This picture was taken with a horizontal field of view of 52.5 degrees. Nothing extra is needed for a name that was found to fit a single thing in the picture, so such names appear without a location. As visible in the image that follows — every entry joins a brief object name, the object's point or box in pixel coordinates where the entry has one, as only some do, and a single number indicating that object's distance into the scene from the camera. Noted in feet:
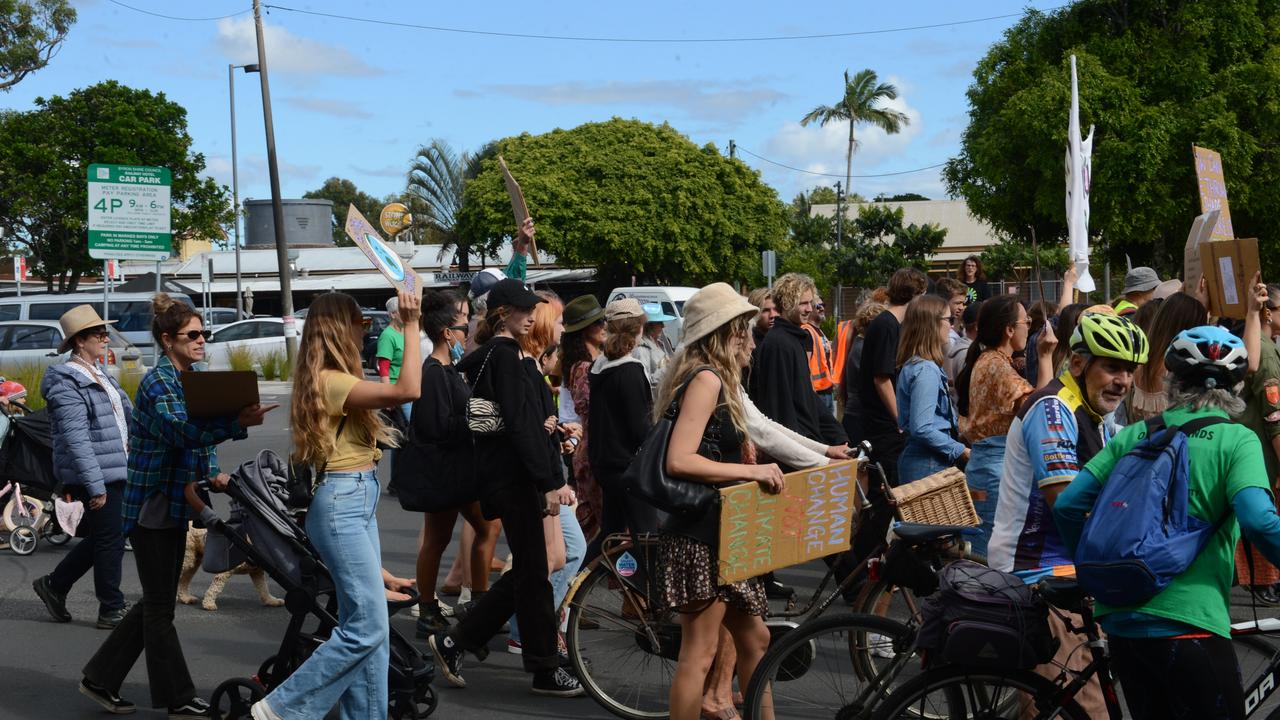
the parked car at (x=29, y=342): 76.74
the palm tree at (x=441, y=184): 176.04
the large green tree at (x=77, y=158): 138.62
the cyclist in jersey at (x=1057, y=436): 12.52
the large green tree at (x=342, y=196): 284.41
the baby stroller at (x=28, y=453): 28.48
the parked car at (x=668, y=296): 93.56
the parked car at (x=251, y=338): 91.86
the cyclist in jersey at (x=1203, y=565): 10.05
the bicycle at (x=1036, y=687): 11.40
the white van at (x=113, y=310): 89.97
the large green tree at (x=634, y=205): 146.00
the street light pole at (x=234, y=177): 132.46
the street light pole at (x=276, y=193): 94.48
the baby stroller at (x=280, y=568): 15.71
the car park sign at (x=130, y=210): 56.90
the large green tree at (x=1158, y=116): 98.89
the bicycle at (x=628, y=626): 17.78
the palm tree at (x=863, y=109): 224.53
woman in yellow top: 14.87
